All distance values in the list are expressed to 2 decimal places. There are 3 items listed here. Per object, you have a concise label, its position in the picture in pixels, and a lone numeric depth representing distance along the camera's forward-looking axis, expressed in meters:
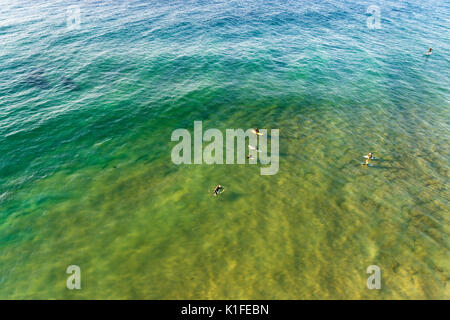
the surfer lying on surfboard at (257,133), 34.42
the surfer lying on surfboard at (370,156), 30.59
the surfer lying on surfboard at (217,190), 26.59
